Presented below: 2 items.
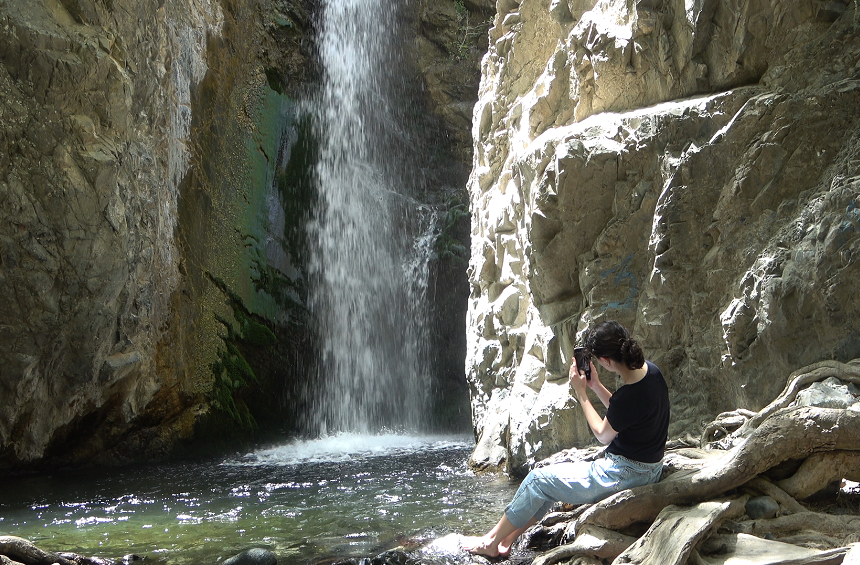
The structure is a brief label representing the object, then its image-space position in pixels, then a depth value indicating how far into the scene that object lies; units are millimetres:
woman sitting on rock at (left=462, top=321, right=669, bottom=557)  3549
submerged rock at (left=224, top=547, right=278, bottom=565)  4219
